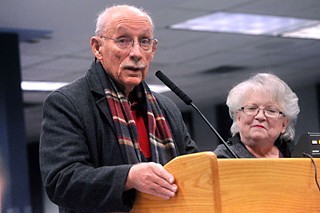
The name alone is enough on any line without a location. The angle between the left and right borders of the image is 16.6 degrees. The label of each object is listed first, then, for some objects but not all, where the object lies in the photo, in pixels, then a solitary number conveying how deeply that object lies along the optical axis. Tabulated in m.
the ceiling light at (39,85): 14.44
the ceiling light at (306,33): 11.58
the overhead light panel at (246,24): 10.42
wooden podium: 2.14
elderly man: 2.45
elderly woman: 4.21
